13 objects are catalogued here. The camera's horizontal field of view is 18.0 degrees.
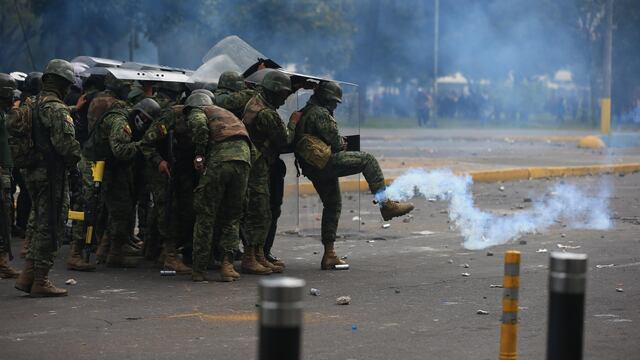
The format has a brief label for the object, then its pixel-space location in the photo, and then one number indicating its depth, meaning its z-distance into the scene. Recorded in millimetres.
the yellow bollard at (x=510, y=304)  9843
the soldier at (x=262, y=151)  16550
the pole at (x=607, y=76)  49252
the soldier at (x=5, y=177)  14975
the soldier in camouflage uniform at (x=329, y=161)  17270
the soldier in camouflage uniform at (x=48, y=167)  14351
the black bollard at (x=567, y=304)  8051
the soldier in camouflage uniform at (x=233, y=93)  17311
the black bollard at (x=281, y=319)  6751
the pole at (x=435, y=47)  70600
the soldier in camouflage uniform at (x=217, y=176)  15871
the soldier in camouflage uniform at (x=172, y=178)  16333
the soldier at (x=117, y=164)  16550
